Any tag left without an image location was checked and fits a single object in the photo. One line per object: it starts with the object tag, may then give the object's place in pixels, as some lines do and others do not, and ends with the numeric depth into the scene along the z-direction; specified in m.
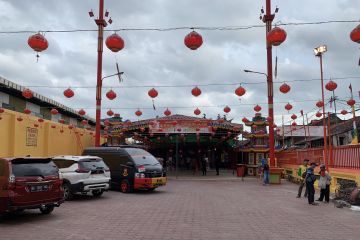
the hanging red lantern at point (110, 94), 21.09
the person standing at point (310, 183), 15.27
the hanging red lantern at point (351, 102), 23.20
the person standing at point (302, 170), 17.19
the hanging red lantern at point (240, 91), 20.36
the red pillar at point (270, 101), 25.69
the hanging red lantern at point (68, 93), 20.30
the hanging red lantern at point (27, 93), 21.42
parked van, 18.30
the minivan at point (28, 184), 9.92
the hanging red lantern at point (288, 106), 25.33
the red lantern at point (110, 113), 27.73
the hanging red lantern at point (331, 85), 19.11
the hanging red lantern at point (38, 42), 13.12
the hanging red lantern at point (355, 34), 11.41
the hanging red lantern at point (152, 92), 20.31
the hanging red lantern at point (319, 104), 24.10
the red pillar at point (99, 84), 24.64
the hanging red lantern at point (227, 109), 26.35
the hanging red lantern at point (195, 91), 19.83
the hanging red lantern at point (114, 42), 14.11
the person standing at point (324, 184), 15.43
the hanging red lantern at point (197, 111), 26.01
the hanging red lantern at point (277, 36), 13.04
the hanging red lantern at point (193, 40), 12.84
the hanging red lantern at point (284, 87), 20.00
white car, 15.05
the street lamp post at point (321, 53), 22.66
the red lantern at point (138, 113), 27.31
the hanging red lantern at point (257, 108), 26.73
